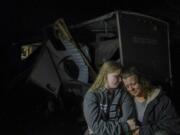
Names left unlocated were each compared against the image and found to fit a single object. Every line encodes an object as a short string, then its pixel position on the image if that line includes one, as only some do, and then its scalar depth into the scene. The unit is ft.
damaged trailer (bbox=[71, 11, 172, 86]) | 6.36
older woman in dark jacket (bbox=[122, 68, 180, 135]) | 4.08
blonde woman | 4.12
